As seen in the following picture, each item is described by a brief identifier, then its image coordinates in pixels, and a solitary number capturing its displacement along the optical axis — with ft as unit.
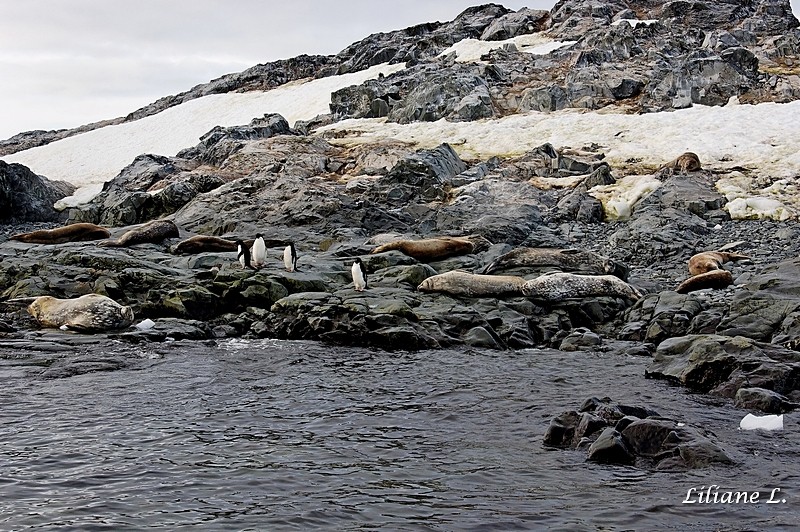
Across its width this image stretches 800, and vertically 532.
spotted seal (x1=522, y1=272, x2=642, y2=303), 49.70
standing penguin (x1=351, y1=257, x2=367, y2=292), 49.78
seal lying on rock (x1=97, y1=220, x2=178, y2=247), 66.18
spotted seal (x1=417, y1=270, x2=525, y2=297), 50.42
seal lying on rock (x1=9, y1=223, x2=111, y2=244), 69.82
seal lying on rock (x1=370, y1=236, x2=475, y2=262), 60.80
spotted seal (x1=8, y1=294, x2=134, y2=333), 44.96
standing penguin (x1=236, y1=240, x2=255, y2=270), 56.03
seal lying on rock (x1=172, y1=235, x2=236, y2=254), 63.57
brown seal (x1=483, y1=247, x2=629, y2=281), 55.52
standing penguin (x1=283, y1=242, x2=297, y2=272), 55.61
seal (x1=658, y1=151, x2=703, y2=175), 87.04
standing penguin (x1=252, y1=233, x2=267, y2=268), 57.77
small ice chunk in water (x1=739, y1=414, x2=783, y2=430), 25.71
